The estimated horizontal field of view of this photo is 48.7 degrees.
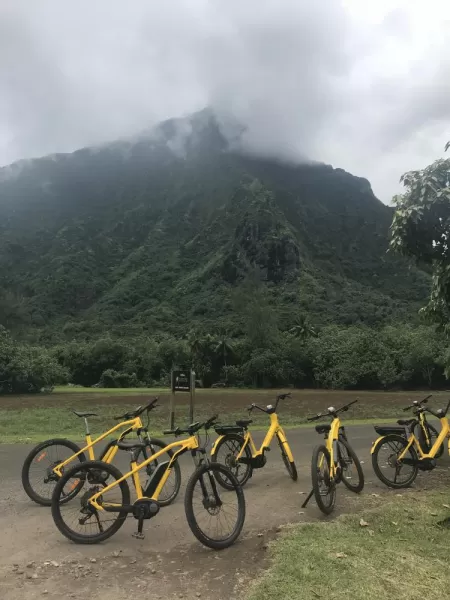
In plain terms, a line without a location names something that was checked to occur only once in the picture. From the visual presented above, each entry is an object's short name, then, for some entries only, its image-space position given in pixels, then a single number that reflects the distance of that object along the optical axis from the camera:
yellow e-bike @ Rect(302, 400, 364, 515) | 5.48
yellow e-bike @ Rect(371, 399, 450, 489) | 6.84
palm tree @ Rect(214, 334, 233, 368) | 68.81
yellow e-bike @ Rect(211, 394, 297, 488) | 6.75
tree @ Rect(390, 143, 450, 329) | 6.60
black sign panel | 11.90
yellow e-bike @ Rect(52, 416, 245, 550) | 4.57
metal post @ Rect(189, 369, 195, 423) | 11.86
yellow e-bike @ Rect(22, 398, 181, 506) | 5.74
